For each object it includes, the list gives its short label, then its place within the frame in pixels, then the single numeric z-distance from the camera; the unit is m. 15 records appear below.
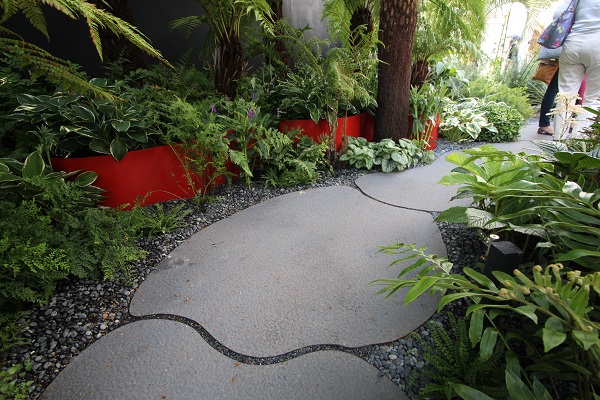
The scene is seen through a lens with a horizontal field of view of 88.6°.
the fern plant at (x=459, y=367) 0.96
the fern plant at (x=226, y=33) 2.56
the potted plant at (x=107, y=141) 1.90
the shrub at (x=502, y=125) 3.95
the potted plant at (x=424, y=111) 3.29
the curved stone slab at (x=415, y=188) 2.36
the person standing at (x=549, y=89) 3.31
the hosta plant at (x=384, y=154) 2.96
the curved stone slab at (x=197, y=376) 1.07
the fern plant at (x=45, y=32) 0.95
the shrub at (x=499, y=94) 4.78
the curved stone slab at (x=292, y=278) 1.30
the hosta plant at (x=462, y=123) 3.87
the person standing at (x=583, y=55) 3.03
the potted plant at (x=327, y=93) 2.58
